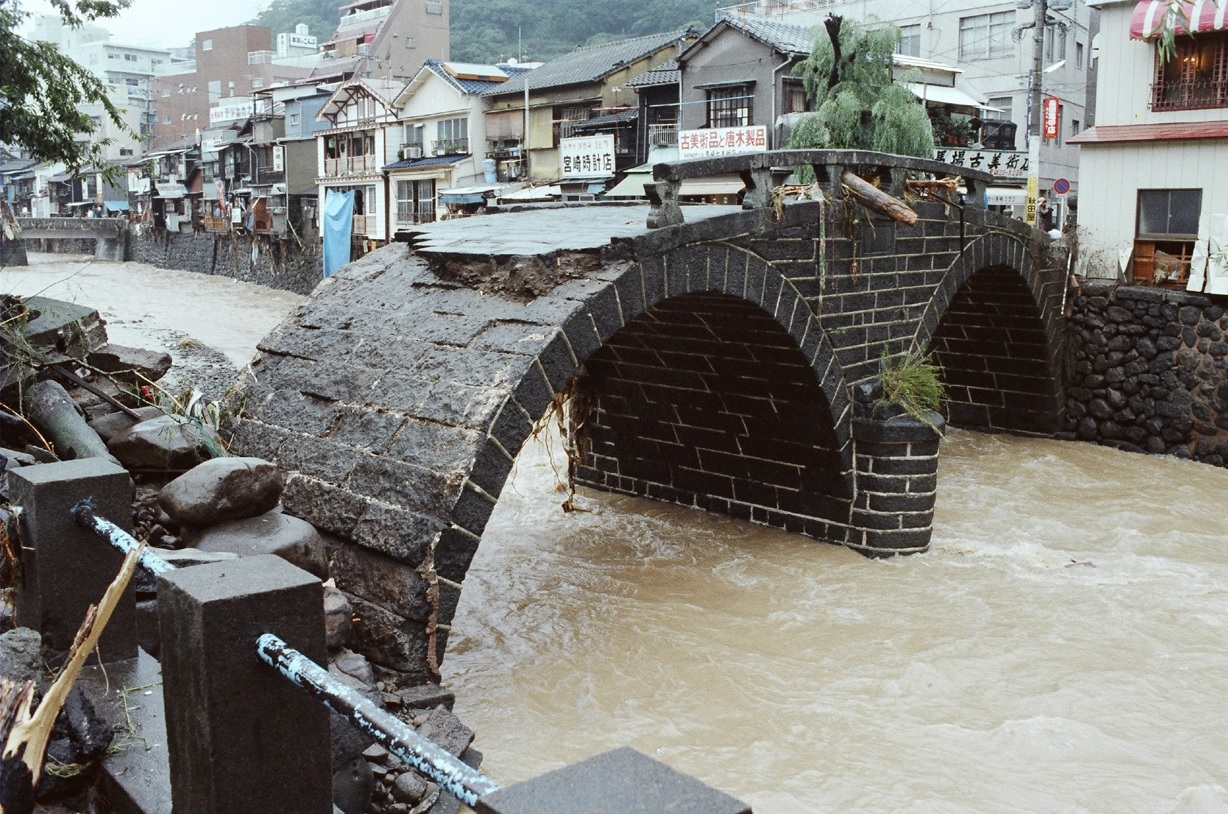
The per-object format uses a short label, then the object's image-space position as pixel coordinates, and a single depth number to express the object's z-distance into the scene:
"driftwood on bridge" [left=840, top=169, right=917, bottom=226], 10.59
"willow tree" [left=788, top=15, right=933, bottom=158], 22.19
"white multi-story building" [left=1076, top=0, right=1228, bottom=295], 16.11
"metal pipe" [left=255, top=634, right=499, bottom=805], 2.25
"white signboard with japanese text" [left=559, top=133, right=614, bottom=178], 29.39
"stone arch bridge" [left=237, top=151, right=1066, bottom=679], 6.81
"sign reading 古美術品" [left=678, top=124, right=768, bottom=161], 25.81
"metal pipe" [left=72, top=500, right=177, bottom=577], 3.39
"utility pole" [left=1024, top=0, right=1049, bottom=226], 22.40
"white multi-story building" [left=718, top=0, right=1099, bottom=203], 31.64
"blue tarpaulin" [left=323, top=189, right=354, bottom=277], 35.09
